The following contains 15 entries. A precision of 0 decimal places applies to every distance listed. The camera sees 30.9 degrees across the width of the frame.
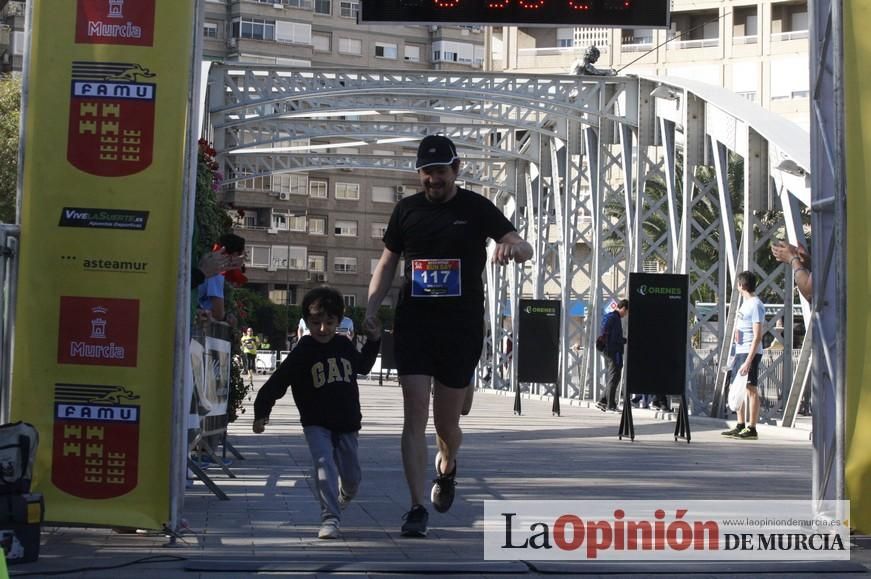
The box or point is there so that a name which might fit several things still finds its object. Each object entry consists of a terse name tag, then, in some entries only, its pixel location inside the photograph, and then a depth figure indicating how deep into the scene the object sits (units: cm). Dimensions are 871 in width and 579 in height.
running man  802
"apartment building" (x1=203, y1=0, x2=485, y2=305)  9412
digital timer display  1314
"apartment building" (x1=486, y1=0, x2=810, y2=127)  6800
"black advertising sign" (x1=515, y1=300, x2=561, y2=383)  2450
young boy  809
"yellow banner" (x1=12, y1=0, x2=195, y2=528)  763
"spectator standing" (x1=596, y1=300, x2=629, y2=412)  2530
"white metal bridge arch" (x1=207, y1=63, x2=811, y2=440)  2153
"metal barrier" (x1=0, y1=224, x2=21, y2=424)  764
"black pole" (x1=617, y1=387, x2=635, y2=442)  1738
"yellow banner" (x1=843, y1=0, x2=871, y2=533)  793
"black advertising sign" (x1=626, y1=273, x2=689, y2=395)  1755
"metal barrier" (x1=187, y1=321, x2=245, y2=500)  985
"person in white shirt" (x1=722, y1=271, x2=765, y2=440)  1708
